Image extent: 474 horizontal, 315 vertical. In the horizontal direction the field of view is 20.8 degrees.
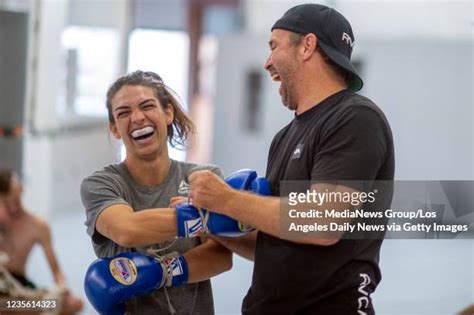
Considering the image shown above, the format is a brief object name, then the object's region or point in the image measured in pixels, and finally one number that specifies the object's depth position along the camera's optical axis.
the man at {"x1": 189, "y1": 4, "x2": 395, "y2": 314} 2.74
